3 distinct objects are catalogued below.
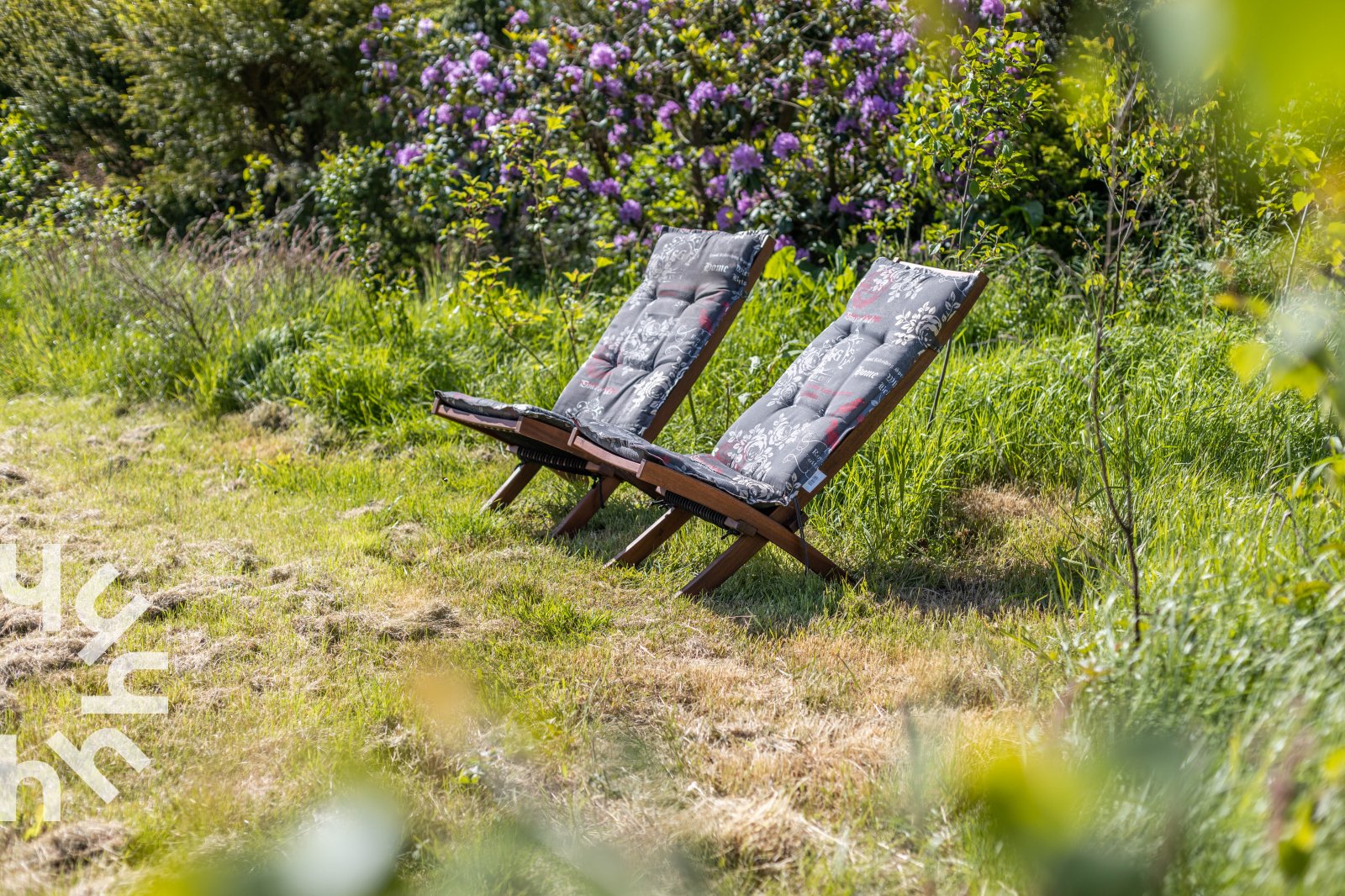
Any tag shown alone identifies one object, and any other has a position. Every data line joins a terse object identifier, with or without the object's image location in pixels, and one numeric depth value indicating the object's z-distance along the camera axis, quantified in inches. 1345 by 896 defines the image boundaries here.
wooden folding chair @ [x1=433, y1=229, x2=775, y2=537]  159.6
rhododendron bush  234.5
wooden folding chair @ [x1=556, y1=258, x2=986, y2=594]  136.0
